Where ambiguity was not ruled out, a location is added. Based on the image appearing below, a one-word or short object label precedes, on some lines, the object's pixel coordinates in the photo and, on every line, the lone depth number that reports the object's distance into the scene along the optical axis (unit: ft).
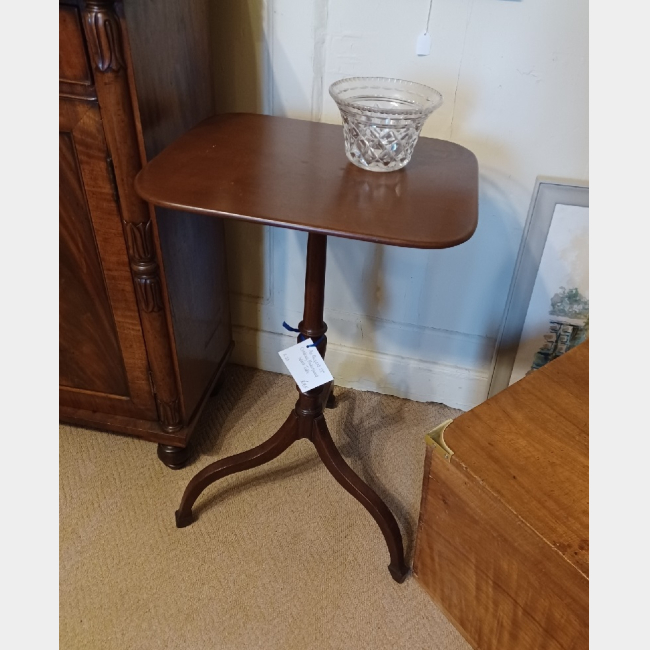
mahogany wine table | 2.45
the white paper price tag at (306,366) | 3.29
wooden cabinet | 2.81
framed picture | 3.96
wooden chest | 2.36
